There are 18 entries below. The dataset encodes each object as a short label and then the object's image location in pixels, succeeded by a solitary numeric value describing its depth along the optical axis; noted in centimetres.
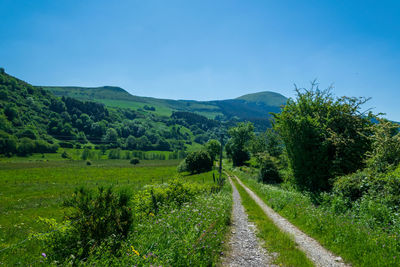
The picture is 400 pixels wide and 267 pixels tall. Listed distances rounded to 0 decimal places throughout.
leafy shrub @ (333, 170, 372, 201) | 1174
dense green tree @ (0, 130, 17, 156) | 11263
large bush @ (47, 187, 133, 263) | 511
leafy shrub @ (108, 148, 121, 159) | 14800
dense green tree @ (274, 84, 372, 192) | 1584
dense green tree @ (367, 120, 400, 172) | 1154
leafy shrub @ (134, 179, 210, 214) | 1116
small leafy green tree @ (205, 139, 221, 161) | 10512
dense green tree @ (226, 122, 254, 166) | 8624
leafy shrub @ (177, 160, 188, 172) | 7864
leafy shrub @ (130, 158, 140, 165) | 11953
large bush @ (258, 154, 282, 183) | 3441
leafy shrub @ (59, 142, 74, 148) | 16225
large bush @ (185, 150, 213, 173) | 7594
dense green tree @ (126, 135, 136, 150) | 19468
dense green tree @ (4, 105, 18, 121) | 16338
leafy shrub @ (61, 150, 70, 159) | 12707
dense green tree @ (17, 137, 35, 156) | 11731
